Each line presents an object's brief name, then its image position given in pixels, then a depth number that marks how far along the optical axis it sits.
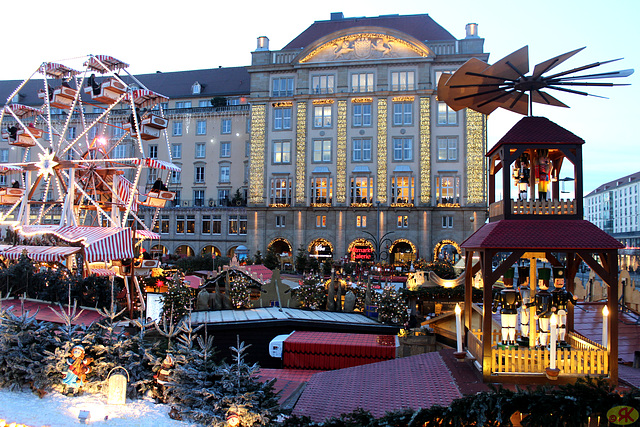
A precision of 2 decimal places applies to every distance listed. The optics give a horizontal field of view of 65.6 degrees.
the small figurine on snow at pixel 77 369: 8.65
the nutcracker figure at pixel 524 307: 8.59
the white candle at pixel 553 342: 7.15
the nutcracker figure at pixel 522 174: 8.87
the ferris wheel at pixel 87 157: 25.02
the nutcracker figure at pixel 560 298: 7.82
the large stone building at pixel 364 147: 45.84
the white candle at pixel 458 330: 8.32
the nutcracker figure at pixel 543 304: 7.75
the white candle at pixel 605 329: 7.37
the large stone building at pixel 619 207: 111.35
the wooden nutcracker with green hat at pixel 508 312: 7.97
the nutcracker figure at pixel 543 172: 8.59
